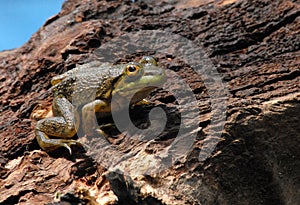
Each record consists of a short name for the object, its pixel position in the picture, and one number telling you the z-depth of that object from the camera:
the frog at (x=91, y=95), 4.25
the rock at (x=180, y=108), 3.57
